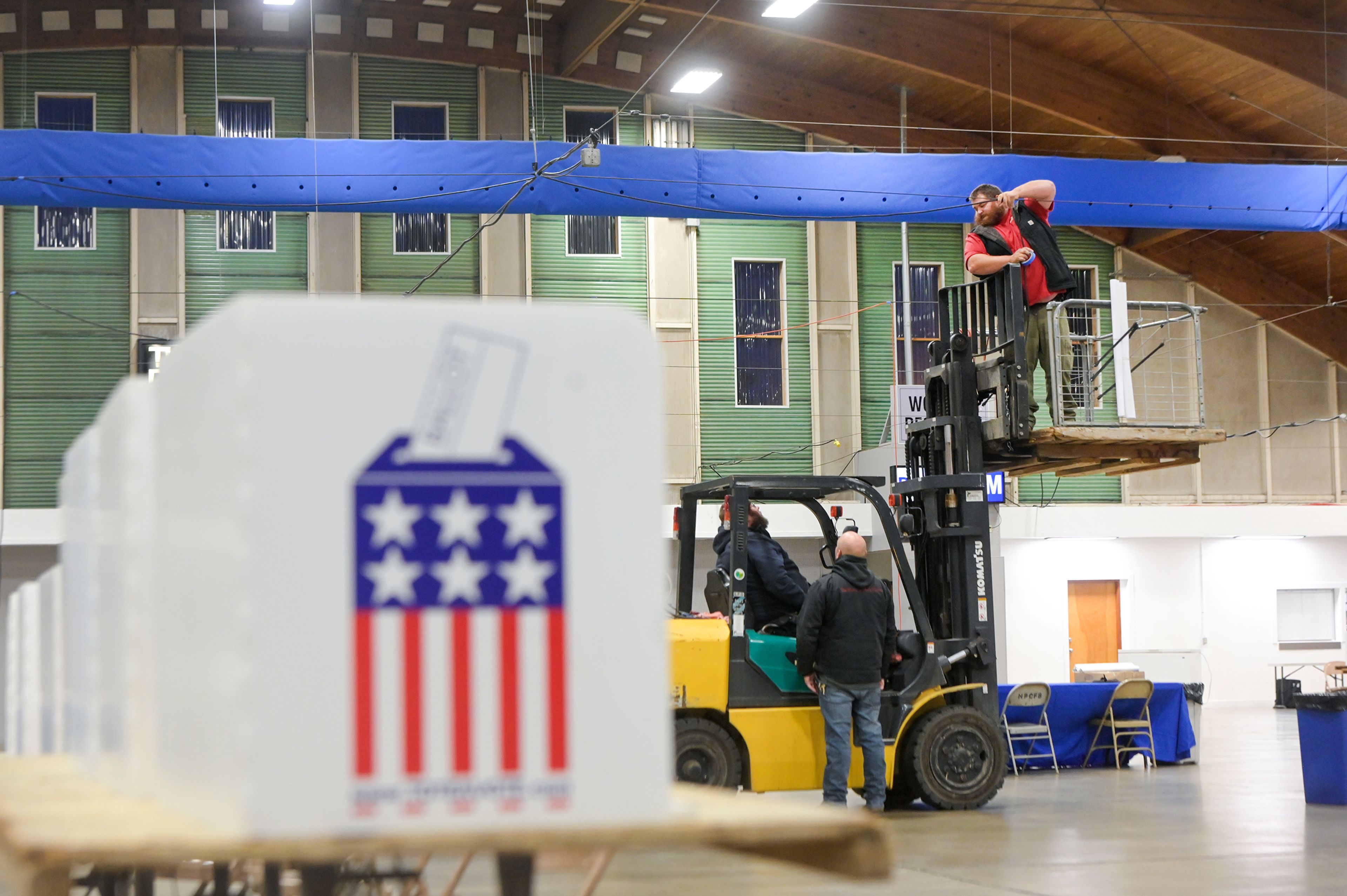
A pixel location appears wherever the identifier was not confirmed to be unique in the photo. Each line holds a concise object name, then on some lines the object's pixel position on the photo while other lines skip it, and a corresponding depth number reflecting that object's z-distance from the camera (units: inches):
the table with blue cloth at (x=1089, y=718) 531.8
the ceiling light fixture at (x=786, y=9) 531.8
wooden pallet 383.9
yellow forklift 372.8
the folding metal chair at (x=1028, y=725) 501.0
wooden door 900.0
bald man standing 363.9
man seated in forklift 375.9
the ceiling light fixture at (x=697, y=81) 716.0
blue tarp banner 458.9
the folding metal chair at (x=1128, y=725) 526.3
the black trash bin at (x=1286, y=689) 875.4
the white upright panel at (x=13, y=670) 151.7
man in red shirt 386.0
